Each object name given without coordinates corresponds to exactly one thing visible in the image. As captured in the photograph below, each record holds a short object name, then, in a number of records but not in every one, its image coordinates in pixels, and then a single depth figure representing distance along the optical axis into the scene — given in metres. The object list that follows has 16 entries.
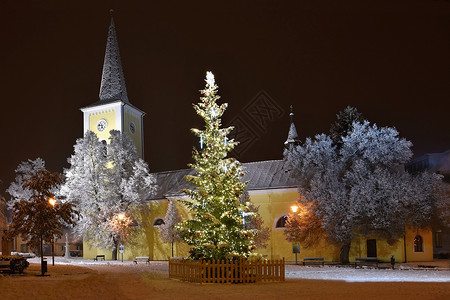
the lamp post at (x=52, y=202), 25.75
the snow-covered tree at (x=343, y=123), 35.12
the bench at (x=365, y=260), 31.36
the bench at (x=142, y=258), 40.03
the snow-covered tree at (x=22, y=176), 50.85
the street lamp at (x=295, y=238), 31.47
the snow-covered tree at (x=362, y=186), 29.95
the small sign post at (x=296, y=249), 31.48
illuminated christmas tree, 19.77
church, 35.06
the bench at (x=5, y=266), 22.02
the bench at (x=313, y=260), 31.80
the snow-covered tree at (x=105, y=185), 39.97
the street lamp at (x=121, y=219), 38.12
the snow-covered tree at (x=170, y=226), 38.75
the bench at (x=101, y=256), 40.81
